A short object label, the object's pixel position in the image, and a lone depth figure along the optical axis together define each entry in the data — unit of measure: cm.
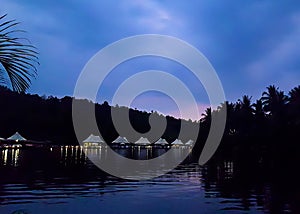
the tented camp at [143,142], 11210
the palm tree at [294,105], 4948
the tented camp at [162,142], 12181
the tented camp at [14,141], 7800
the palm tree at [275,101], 5833
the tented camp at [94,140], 9914
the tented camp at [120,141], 10699
